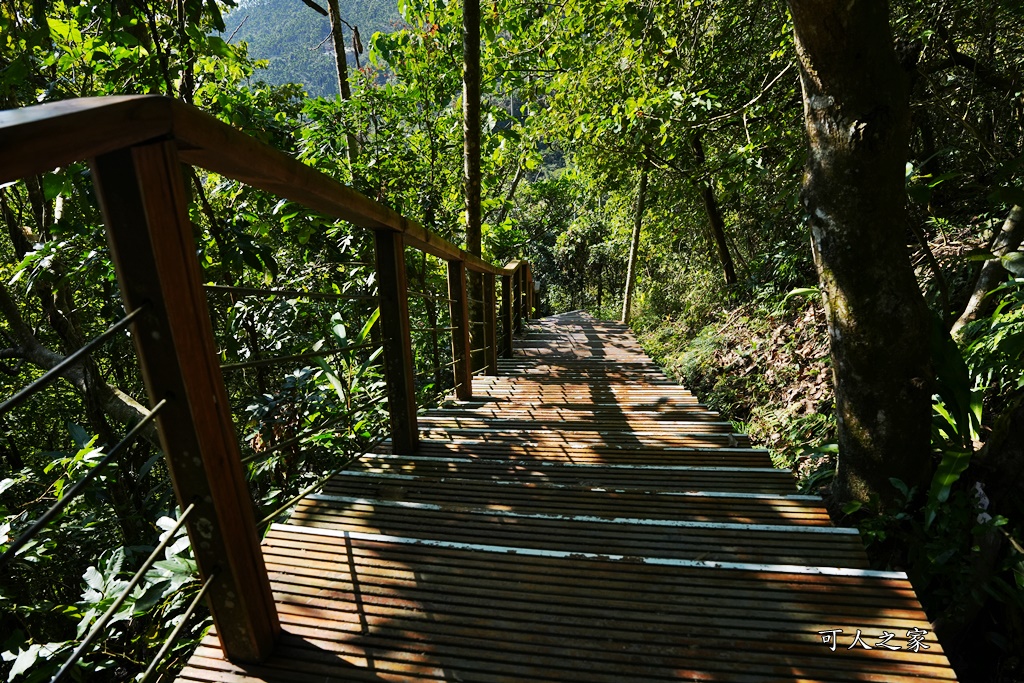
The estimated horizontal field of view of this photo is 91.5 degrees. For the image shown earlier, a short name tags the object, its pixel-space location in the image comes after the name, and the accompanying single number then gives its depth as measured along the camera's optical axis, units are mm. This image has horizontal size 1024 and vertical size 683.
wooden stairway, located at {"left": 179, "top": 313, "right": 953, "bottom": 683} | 1140
